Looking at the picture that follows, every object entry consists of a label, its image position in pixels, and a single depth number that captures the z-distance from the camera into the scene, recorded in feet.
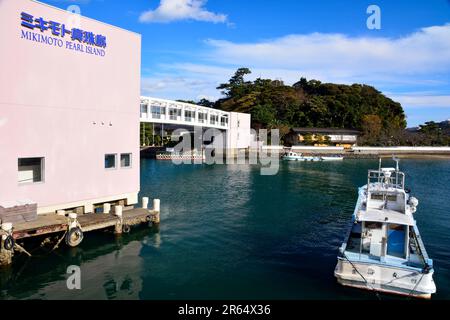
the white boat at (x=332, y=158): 284.57
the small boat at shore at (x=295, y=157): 276.62
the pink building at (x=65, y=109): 60.54
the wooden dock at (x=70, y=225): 56.13
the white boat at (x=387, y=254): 49.03
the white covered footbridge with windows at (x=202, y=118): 195.30
